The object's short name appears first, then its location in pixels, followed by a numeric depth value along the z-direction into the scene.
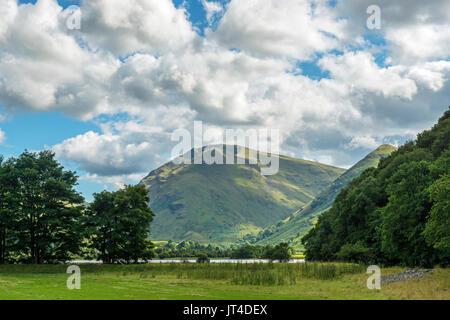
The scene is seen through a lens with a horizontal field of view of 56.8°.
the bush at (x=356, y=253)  67.50
